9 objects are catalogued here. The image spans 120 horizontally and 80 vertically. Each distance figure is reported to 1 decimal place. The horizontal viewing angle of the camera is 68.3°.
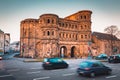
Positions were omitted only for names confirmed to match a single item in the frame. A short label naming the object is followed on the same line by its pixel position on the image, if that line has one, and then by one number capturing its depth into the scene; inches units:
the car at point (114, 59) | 720.2
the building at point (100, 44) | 1505.1
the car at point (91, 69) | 353.2
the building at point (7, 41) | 2006.5
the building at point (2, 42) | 1631.9
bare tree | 1286.9
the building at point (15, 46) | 3174.5
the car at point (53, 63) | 486.8
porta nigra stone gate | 1188.3
